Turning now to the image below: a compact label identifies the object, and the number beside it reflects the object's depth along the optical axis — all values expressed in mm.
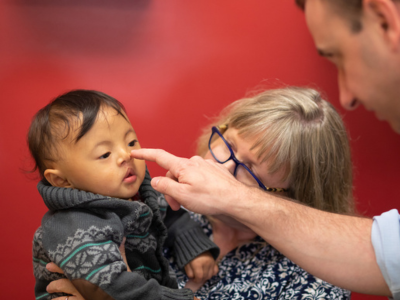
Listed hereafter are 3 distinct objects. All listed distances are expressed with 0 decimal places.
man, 1075
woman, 1589
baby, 1207
